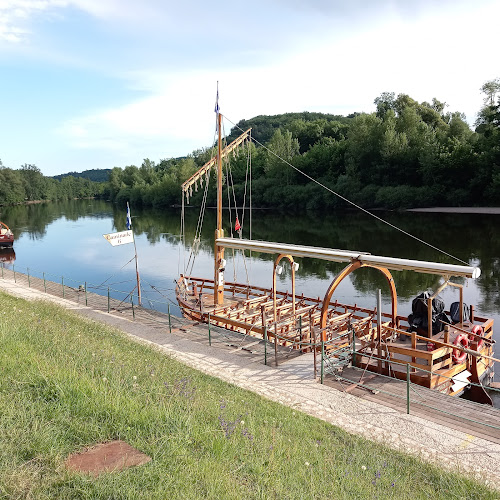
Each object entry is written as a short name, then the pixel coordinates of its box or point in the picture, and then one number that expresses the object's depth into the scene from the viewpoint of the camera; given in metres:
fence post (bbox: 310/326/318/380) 12.80
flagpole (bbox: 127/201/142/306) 22.36
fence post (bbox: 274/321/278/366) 14.04
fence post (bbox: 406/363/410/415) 10.57
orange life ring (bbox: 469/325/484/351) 14.51
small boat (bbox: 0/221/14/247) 54.72
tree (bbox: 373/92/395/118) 99.78
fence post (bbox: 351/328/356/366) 13.59
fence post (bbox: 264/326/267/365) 13.90
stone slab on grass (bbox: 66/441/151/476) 5.72
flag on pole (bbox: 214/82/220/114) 21.30
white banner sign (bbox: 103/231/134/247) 20.58
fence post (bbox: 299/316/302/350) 15.53
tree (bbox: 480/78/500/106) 83.31
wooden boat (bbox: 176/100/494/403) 12.94
